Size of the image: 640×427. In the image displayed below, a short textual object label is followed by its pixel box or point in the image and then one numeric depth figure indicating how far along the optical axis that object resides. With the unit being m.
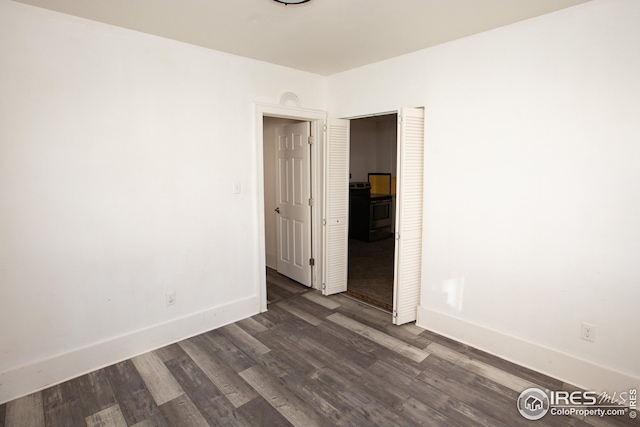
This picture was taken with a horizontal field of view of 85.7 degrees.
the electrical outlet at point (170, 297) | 2.96
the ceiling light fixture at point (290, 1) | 2.09
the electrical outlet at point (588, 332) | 2.31
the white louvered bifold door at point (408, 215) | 3.08
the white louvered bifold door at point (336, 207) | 3.85
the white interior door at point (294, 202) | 4.14
